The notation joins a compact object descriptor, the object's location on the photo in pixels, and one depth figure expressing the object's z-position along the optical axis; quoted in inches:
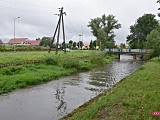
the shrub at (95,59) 985.6
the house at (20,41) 2969.9
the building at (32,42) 3026.2
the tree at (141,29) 2173.8
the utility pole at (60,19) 1060.8
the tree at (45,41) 2870.2
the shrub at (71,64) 712.4
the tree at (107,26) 2208.6
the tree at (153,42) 1482.8
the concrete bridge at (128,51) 1688.9
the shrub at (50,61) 710.8
